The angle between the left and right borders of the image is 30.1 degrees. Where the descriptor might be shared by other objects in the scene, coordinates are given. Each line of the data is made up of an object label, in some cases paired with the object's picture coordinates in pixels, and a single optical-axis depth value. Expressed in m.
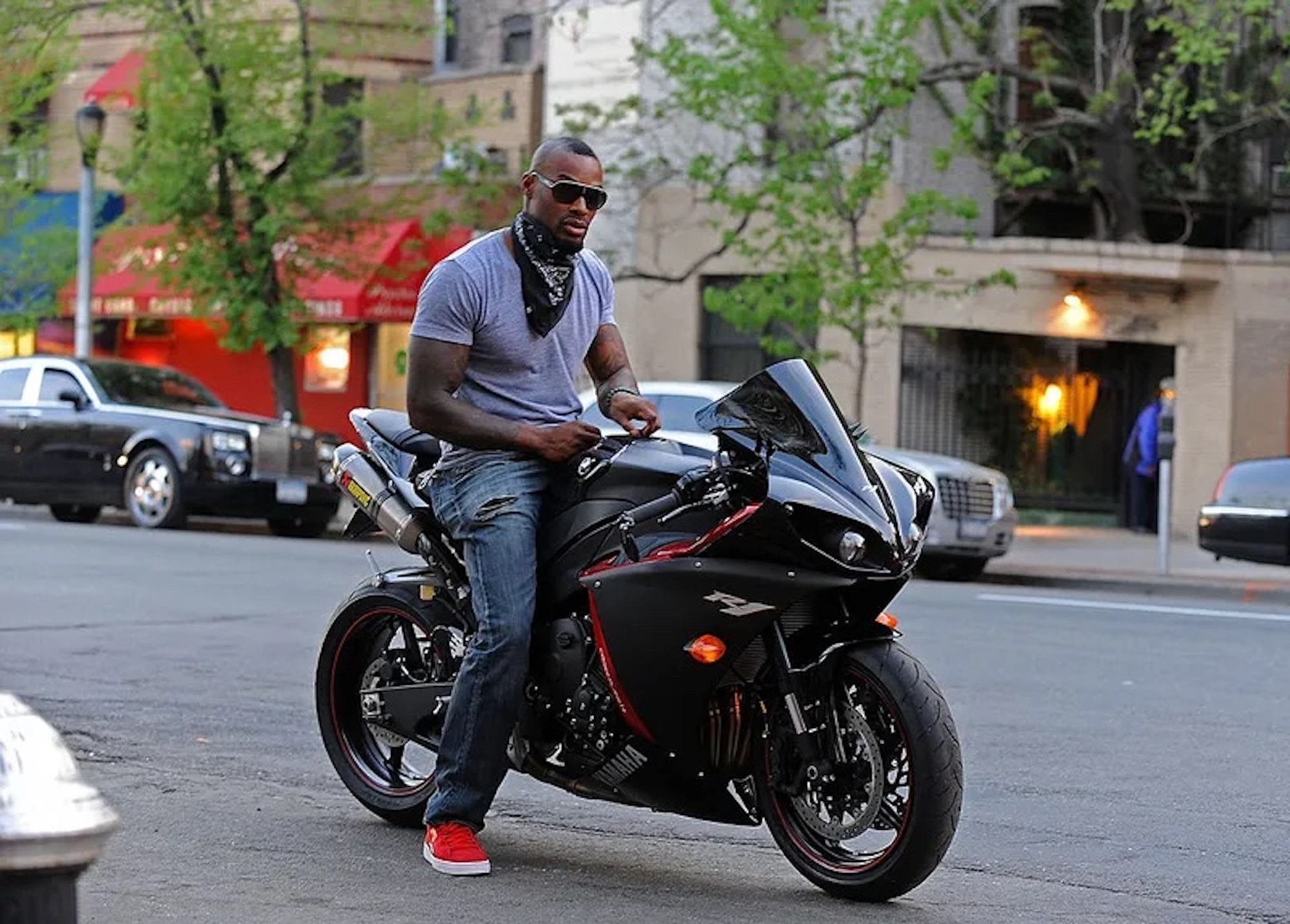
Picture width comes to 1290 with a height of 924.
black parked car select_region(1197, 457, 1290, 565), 18.25
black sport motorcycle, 5.82
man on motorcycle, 6.30
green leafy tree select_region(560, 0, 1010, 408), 25.22
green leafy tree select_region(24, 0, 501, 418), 28.41
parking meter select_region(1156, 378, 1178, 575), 20.45
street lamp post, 30.11
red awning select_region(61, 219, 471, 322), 30.61
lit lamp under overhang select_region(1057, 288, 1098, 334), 28.56
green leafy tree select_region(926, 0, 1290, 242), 27.05
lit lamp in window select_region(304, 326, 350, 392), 36.16
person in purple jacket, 27.58
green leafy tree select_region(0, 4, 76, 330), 30.08
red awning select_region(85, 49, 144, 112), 35.47
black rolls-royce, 23.34
